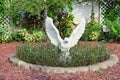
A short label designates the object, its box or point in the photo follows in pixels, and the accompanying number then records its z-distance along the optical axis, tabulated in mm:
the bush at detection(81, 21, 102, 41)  7450
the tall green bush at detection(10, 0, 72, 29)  7411
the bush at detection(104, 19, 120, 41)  7270
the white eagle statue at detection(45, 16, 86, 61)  4878
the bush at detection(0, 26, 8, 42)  7299
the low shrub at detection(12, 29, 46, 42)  7323
